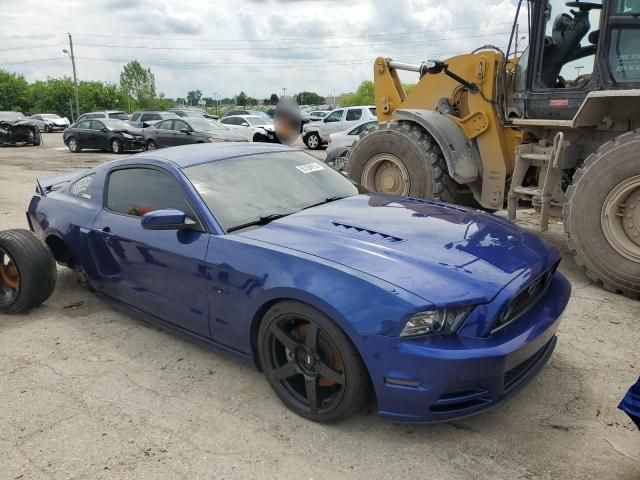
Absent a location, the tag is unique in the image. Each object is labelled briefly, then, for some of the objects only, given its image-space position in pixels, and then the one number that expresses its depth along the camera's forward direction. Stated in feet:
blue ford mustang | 7.95
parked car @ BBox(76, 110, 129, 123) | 88.99
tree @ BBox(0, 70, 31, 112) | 208.33
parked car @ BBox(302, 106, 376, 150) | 61.46
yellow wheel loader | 14.74
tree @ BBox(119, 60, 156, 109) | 246.06
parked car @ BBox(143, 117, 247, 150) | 57.47
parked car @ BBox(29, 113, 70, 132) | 138.21
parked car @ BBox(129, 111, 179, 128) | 85.08
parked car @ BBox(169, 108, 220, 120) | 95.65
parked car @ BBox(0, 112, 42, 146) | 77.20
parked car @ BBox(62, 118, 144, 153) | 64.28
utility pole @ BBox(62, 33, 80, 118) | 173.06
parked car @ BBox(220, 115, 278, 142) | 65.92
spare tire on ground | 13.94
